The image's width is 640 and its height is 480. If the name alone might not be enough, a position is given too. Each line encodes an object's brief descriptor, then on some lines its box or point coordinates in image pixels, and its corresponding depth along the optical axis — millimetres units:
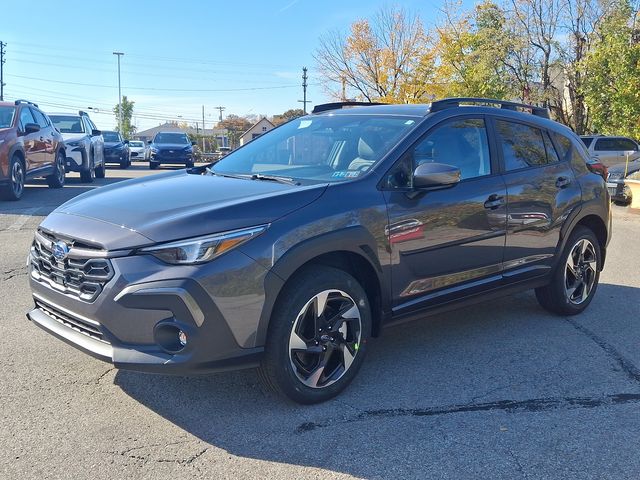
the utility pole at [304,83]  56875
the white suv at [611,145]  18516
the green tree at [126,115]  88750
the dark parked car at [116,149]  25641
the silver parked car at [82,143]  15086
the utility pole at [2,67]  62594
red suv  10656
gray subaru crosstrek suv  2969
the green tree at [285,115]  77244
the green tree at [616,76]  21500
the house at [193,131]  92538
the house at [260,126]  87875
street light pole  70625
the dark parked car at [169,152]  24172
